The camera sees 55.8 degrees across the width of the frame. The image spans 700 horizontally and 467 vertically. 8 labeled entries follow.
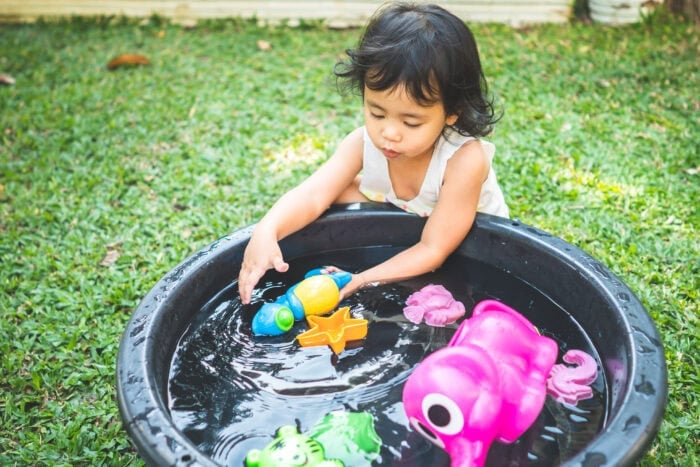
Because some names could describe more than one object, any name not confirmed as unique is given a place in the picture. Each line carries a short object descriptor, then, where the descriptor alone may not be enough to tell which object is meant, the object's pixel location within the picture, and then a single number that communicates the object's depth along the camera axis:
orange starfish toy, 1.95
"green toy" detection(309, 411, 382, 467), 1.55
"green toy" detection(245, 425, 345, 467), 1.46
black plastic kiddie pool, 1.41
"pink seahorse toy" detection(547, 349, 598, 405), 1.74
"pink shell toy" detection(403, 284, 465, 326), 2.04
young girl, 1.87
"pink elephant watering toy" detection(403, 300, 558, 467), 1.39
